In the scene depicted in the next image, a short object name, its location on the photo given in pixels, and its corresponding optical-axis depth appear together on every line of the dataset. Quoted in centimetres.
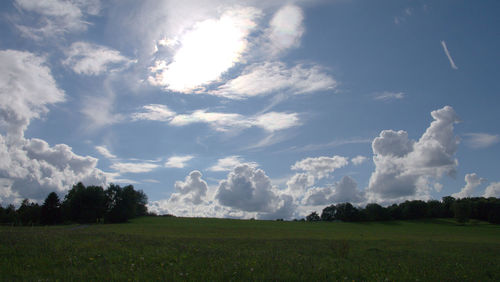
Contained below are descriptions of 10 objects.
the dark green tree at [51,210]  9956
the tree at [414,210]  13712
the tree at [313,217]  16468
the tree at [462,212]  12044
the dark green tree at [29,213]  10112
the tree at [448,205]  13825
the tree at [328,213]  15126
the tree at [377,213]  13725
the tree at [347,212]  14216
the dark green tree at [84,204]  10169
